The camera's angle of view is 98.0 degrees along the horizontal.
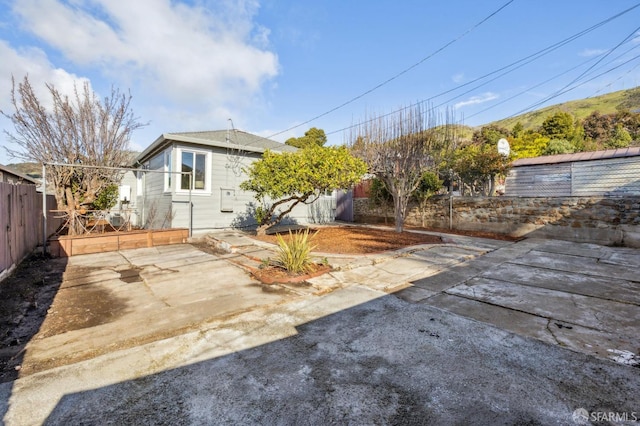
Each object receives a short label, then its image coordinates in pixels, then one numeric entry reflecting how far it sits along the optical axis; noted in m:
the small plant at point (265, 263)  5.18
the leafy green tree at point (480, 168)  10.96
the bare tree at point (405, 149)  9.60
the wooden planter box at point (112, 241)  6.73
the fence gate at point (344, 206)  15.22
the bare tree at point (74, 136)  7.87
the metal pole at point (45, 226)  6.46
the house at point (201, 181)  9.30
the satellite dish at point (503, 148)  11.15
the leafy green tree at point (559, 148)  19.16
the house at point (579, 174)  8.54
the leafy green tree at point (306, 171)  7.38
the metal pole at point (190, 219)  8.72
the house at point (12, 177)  6.56
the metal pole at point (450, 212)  11.16
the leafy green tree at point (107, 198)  10.58
